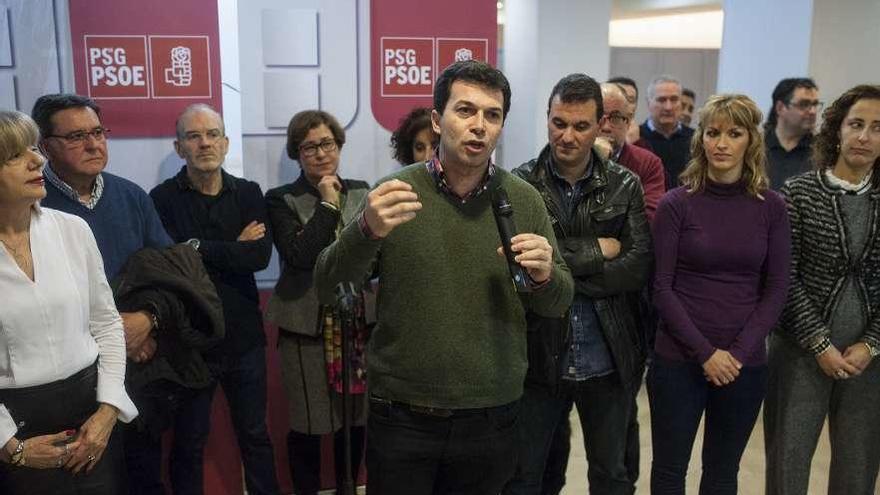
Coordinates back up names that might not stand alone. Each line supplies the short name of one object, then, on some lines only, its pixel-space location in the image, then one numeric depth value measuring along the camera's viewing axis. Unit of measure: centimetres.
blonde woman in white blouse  178
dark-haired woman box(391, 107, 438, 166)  273
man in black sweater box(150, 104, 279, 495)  251
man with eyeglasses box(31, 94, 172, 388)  217
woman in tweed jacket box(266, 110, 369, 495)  259
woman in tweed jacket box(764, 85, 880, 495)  230
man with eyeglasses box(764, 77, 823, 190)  360
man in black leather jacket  215
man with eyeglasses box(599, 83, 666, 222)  279
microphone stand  192
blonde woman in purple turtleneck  220
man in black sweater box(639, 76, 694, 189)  409
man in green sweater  167
